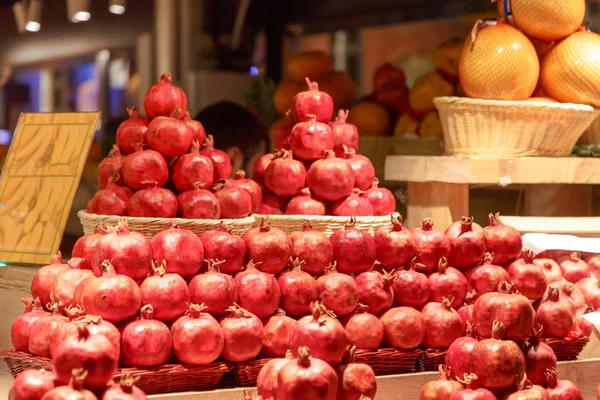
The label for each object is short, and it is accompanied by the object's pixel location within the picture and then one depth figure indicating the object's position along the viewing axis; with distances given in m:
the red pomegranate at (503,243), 2.71
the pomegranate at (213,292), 2.32
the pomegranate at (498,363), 2.07
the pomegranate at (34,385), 1.85
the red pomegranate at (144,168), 2.75
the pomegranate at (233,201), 2.82
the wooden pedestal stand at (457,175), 3.41
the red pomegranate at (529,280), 2.60
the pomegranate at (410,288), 2.57
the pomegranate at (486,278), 2.62
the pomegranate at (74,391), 1.71
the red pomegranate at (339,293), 2.44
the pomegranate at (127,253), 2.26
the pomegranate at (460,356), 2.18
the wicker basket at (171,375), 2.22
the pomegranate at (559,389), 2.19
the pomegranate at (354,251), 2.59
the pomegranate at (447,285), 2.61
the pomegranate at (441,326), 2.53
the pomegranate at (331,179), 3.00
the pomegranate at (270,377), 1.93
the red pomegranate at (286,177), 3.06
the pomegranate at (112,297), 2.18
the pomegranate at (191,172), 2.78
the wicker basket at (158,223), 2.68
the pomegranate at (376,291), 2.53
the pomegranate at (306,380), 1.83
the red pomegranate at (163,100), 2.94
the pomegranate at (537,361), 2.24
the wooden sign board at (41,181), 3.14
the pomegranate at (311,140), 3.09
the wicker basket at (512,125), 3.43
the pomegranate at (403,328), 2.50
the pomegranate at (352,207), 3.00
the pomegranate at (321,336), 1.91
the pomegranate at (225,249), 2.43
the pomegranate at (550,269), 2.94
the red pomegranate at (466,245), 2.68
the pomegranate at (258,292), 2.38
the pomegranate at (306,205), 3.00
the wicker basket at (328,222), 2.95
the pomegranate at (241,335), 2.29
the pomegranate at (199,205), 2.74
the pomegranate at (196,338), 2.24
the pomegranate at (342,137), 3.20
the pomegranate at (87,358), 1.76
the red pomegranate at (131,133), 2.86
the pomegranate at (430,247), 2.65
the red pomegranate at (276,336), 2.38
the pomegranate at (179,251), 2.35
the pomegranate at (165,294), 2.25
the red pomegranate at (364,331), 2.47
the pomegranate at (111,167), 2.85
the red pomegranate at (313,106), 3.20
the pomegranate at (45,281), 2.47
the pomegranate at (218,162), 2.91
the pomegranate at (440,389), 2.15
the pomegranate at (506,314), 2.20
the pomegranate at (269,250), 2.47
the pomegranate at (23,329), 2.36
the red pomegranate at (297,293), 2.44
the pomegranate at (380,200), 3.11
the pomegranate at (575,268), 3.00
